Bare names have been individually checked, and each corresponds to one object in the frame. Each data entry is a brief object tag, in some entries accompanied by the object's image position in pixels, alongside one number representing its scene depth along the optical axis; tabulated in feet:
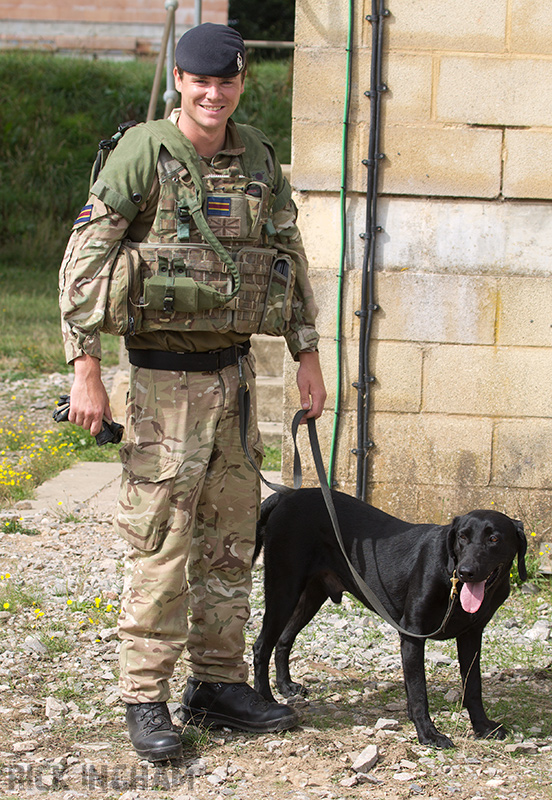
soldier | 18.47
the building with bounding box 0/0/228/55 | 123.03
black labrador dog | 19.66
